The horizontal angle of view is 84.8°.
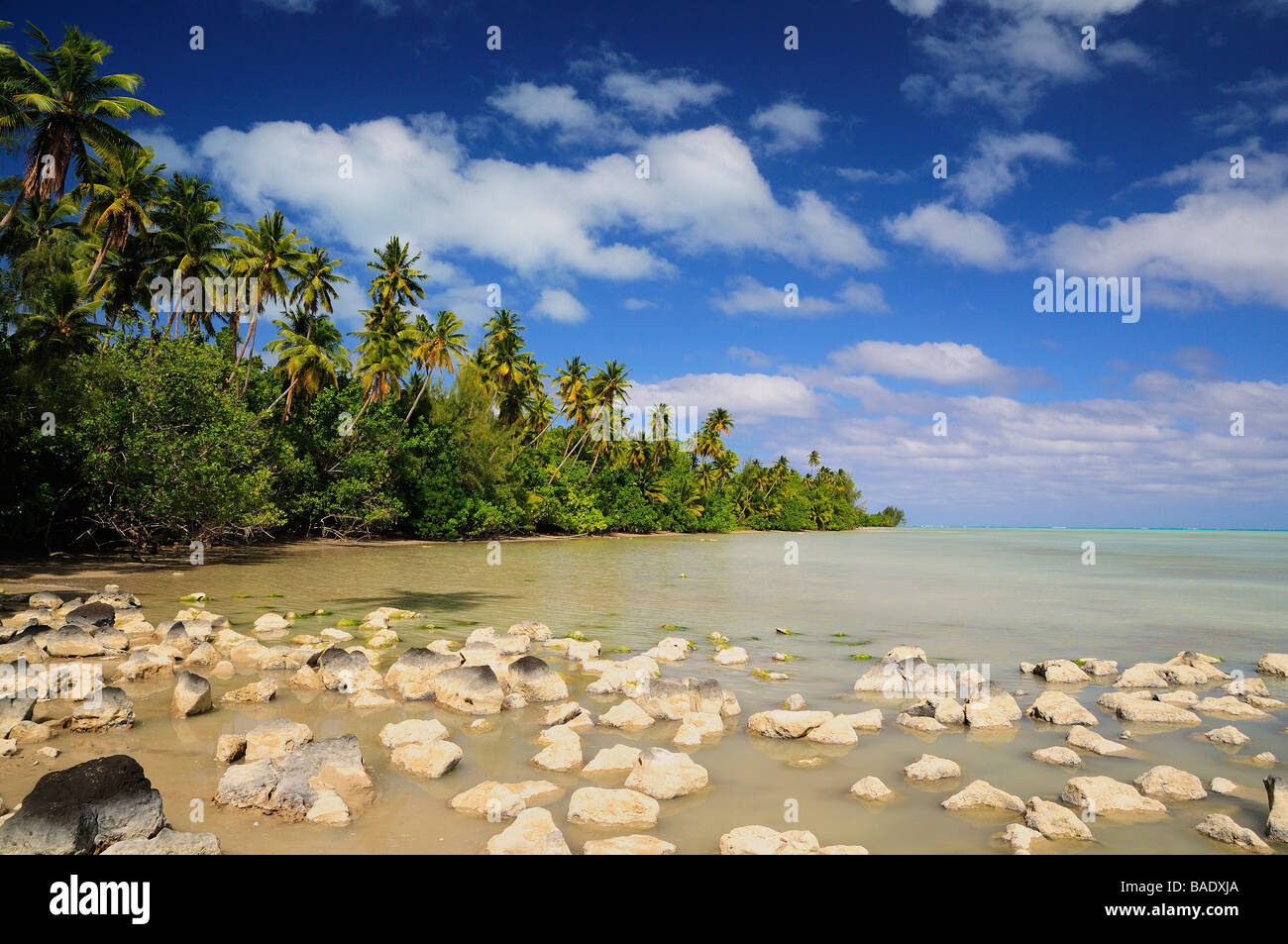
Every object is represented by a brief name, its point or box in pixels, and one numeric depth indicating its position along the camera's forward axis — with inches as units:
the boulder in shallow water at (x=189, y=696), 285.4
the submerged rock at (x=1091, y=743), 278.4
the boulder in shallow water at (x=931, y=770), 242.5
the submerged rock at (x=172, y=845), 160.7
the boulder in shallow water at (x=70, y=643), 381.1
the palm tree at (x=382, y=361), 1626.5
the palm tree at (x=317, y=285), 1646.2
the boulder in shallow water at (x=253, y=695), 311.4
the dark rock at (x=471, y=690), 314.0
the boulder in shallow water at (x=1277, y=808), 198.4
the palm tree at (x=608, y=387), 2605.8
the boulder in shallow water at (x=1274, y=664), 444.8
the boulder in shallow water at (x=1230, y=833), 191.8
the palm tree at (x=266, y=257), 1384.1
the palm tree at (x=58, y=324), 919.7
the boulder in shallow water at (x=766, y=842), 177.5
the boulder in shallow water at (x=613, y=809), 201.3
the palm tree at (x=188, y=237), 1304.1
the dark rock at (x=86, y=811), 163.8
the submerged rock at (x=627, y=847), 178.5
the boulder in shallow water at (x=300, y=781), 199.5
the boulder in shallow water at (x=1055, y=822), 196.5
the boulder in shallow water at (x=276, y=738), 241.0
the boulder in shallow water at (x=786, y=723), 286.7
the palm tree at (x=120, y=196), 1178.0
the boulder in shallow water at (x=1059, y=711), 319.0
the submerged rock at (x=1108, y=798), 217.6
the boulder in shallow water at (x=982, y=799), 215.9
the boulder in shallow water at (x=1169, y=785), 230.4
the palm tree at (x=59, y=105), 904.3
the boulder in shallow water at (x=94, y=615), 449.7
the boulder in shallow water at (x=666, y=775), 223.0
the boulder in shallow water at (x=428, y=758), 234.4
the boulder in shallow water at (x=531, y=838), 173.5
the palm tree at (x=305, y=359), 1434.5
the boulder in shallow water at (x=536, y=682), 337.1
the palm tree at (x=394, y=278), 1868.8
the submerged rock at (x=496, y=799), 201.2
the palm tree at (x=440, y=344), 1921.8
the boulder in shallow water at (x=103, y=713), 264.7
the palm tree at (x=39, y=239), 1075.3
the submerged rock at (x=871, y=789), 225.3
